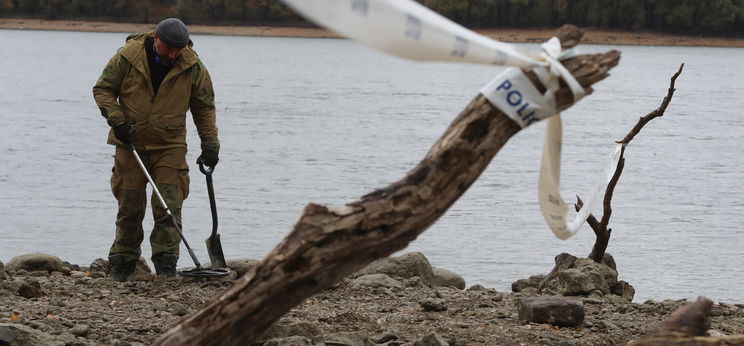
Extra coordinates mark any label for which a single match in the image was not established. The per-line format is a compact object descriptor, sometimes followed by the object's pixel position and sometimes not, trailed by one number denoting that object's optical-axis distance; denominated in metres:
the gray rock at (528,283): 20.21
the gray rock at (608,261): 20.18
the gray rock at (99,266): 20.66
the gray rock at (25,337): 11.64
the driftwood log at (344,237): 8.56
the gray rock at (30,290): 15.85
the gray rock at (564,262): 19.13
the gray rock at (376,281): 17.73
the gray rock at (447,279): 20.10
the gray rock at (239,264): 19.42
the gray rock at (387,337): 13.31
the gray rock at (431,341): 12.16
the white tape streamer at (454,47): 7.99
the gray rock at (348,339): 12.22
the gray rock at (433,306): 15.47
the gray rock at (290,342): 11.90
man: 17.06
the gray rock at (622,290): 18.74
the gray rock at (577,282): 17.92
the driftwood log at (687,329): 9.13
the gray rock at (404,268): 19.13
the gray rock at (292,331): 12.54
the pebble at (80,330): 13.08
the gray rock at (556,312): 14.48
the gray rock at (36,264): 19.70
